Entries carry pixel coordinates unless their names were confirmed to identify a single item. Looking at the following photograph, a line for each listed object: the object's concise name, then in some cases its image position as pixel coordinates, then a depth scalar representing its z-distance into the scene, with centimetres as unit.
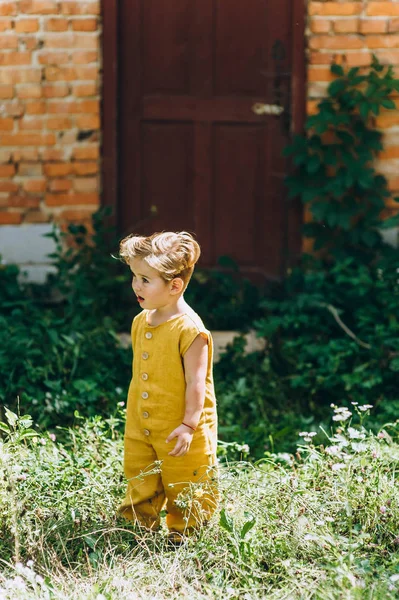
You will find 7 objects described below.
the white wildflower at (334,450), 312
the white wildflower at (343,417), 320
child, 299
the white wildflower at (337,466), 300
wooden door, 552
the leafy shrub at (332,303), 468
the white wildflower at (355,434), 312
